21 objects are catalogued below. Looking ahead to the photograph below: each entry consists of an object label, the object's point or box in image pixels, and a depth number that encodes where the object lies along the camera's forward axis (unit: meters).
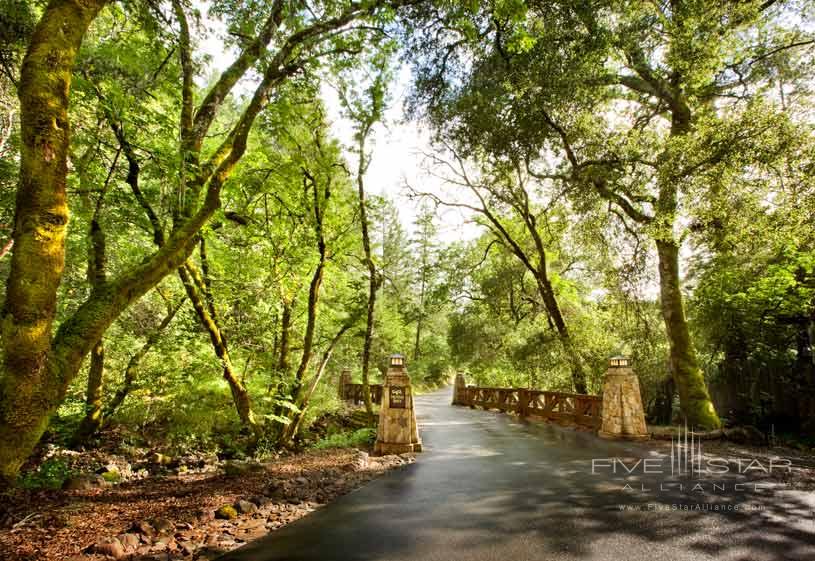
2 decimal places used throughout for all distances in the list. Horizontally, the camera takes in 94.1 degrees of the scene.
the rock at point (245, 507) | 4.30
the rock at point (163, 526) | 3.59
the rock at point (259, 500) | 4.55
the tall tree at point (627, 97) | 7.70
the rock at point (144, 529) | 3.49
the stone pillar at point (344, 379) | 21.76
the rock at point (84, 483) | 5.05
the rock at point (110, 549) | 3.10
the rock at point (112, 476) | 5.86
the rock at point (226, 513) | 4.13
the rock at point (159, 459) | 7.33
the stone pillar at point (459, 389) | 20.84
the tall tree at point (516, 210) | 13.19
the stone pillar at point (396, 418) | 7.89
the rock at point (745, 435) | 8.76
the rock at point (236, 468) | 5.86
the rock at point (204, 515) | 4.01
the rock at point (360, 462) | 6.44
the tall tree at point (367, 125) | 8.77
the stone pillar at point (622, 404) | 8.95
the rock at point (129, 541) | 3.26
